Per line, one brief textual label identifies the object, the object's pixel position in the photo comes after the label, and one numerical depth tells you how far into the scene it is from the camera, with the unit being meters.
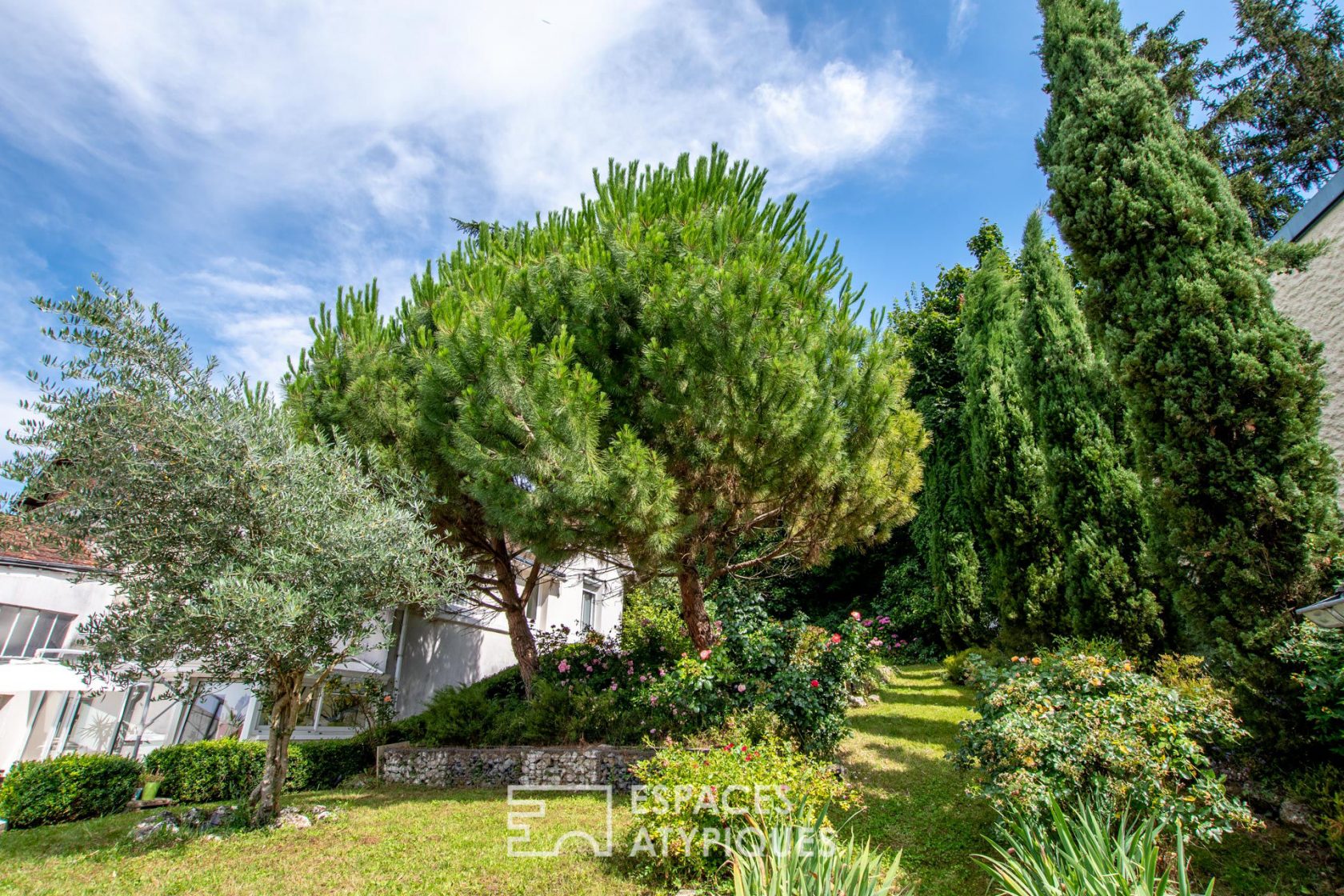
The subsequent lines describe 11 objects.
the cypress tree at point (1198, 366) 5.49
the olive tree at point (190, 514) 6.31
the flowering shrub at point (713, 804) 4.99
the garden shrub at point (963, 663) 11.36
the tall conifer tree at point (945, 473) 16.09
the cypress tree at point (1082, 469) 7.83
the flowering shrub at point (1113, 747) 4.60
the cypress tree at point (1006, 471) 9.63
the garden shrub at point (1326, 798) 4.27
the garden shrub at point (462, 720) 10.68
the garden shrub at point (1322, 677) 4.66
